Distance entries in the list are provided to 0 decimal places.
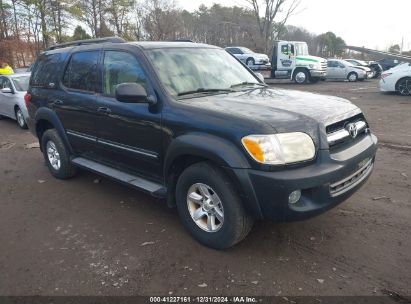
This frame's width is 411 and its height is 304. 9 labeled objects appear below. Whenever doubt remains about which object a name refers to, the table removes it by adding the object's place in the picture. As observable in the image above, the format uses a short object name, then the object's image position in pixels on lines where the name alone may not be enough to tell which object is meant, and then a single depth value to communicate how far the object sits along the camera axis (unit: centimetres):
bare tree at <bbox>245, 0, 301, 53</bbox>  4288
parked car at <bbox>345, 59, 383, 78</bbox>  2622
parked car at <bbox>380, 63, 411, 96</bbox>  1434
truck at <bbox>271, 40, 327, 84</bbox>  2128
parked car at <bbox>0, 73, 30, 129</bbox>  967
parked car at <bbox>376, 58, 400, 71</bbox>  2761
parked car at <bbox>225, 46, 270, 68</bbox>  2665
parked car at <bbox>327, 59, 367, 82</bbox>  2305
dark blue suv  285
